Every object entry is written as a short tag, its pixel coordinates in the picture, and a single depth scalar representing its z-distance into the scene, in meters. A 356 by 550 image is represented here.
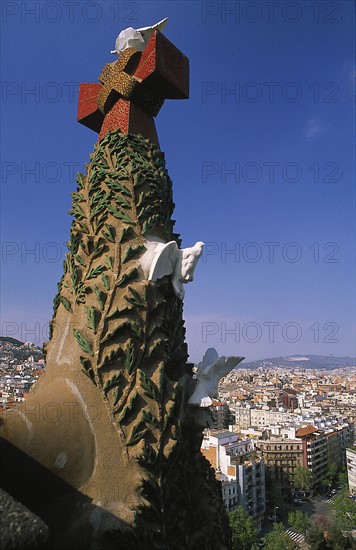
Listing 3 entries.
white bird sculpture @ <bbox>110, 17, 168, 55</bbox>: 4.85
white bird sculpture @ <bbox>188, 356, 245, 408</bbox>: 3.73
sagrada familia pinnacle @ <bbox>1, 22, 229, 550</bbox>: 2.99
